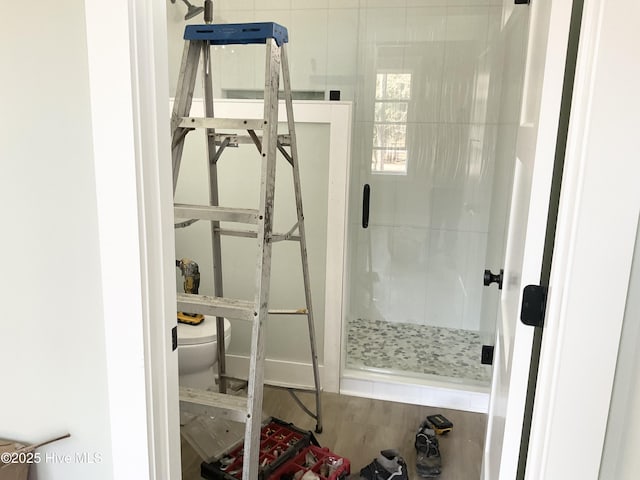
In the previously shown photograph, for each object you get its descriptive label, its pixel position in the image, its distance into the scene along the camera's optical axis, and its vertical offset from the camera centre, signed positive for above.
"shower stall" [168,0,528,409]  2.67 -0.05
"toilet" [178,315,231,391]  2.08 -0.84
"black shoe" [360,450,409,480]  1.91 -1.20
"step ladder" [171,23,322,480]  1.51 -0.18
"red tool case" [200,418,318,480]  1.79 -1.13
